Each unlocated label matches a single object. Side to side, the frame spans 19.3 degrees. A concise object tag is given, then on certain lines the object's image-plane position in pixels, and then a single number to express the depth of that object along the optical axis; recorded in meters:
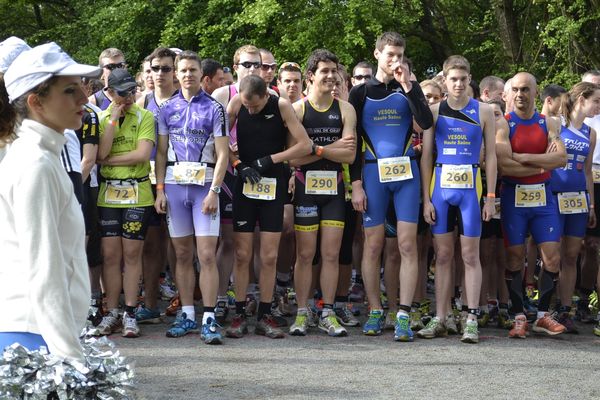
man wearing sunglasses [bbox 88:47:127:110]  17.36
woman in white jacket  5.51
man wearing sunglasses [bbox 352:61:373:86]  19.29
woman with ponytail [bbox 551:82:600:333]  16.55
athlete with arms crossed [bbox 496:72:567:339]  15.98
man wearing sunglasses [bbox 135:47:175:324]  16.28
